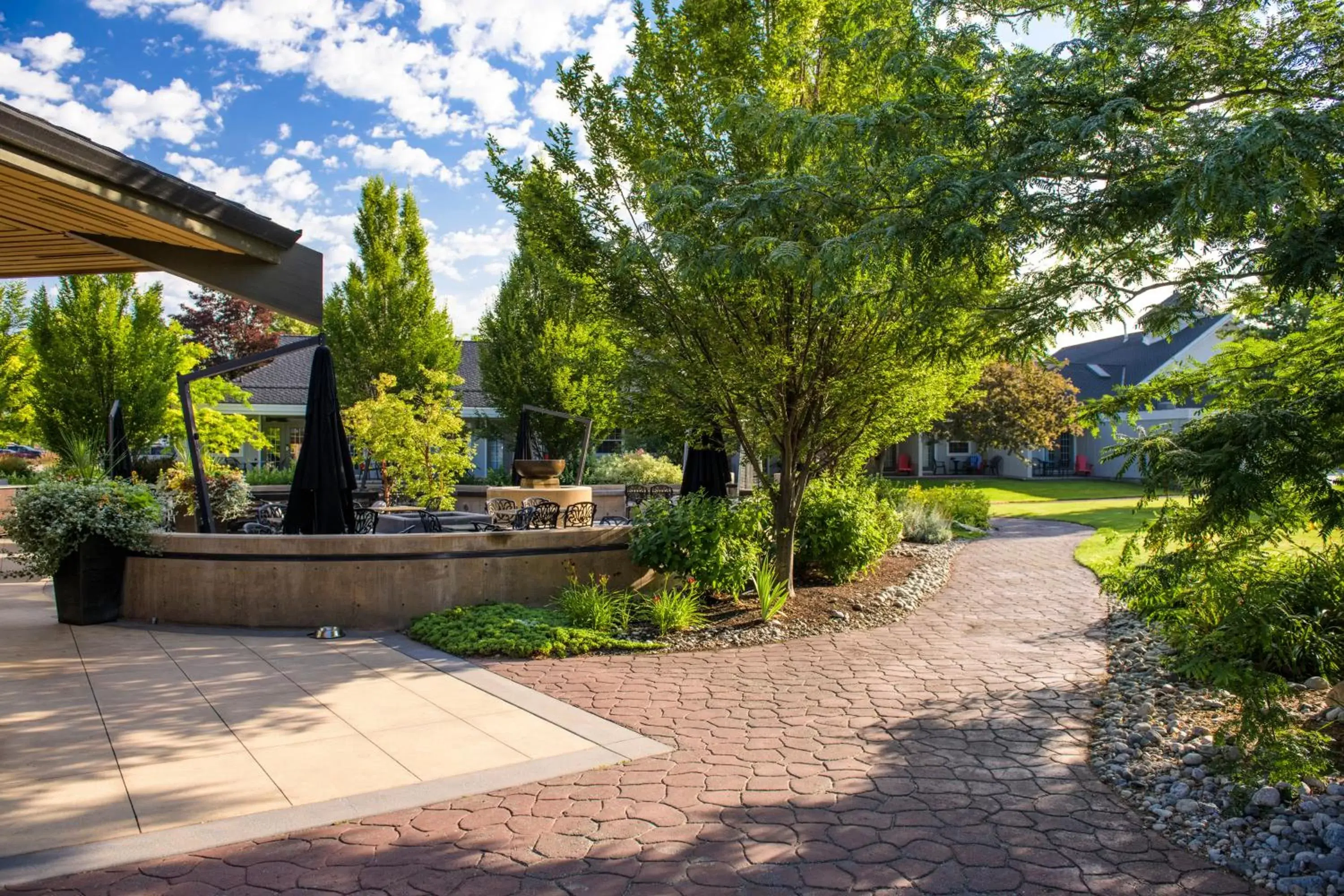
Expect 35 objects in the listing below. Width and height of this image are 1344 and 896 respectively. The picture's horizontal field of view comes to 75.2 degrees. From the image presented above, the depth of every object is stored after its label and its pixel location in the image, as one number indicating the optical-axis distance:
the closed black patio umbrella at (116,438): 11.94
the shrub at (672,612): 8.51
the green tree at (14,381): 21.84
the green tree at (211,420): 20.36
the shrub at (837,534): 11.06
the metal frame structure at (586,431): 17.11
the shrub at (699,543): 9.19
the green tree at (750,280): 7.19
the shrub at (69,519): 8.53
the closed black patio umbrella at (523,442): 17.38
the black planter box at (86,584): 8.67
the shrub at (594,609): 8.34
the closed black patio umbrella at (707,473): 11.15
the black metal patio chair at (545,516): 12.26
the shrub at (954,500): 18.88
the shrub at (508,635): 7.62
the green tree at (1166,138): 3.72
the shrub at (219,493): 13.12
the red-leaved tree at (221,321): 41.50
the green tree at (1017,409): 30.30
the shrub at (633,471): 22.66
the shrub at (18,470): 20.42
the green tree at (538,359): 22.52
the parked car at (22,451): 44.00
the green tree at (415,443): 14.89
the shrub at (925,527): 16.70
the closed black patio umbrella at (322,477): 9.00
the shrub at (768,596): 9.10
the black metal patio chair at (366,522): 11.87
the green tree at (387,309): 24.80
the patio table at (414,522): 12.09
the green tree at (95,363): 19.12
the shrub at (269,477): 20.92
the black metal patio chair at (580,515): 13.25
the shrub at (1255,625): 3.98
